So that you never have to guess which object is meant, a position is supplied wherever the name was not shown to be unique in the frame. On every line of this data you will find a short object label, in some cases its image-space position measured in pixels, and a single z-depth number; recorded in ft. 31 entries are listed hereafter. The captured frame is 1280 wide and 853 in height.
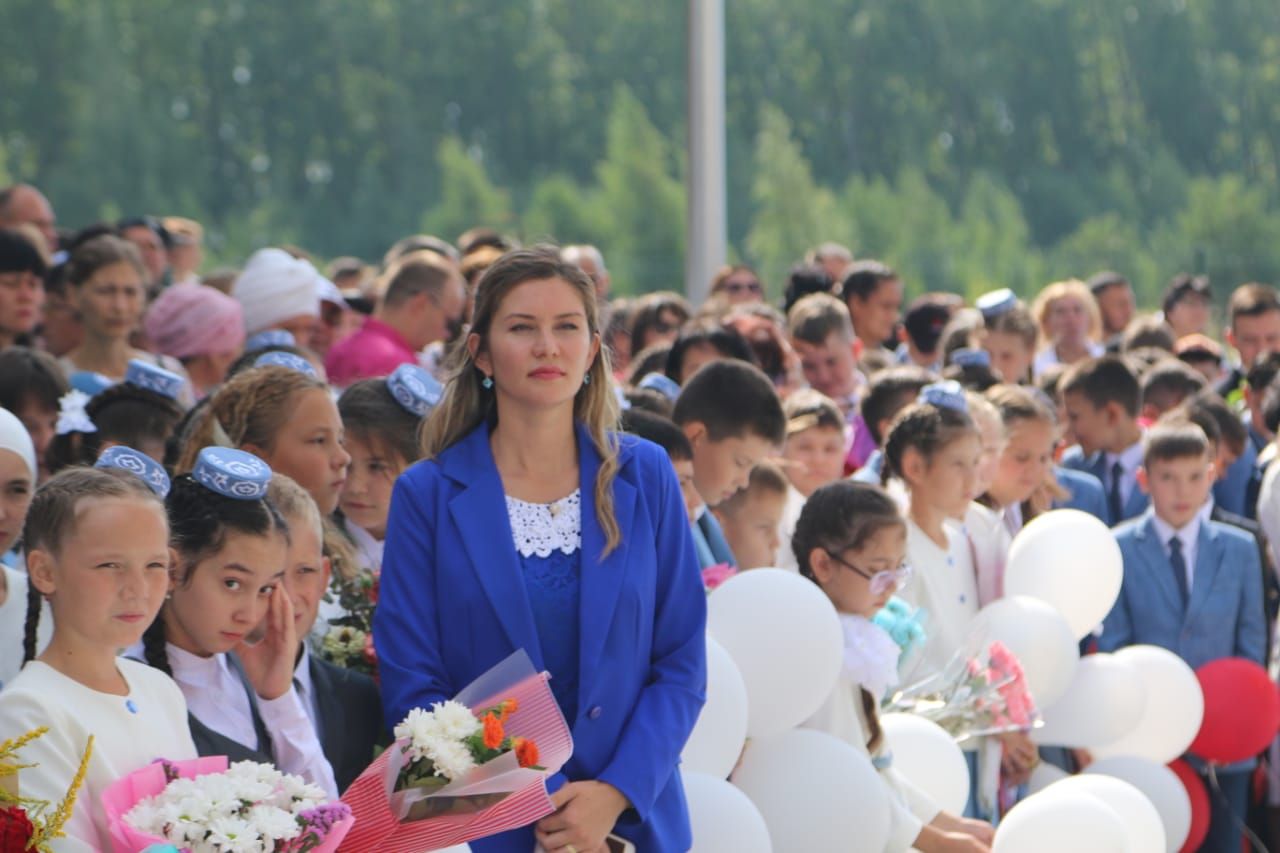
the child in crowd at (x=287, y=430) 27.63
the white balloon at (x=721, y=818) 24.80
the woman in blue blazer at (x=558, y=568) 21.43
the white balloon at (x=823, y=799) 27.21
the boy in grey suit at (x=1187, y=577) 43.47
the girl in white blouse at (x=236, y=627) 21.99
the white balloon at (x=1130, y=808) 31.90
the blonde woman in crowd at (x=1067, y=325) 63.51
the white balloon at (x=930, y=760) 30.83
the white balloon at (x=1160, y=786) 37.59
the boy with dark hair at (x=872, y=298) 57.16
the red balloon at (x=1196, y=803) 41.05
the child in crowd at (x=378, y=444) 29.46
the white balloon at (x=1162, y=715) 38.51
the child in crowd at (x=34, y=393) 32.71
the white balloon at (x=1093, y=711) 36.95
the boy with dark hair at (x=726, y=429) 32.44
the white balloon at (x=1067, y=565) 36.63
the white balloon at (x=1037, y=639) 34.29
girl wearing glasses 29.39
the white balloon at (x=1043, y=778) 36.76
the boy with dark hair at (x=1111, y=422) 48.86
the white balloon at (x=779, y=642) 27.48
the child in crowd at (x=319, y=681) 23.42
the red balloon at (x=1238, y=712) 40.98
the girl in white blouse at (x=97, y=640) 18.71
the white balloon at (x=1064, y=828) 29.92
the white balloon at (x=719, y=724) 25.90
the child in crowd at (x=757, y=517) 34.73
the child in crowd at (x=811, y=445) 39.25
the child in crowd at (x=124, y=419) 30.51
